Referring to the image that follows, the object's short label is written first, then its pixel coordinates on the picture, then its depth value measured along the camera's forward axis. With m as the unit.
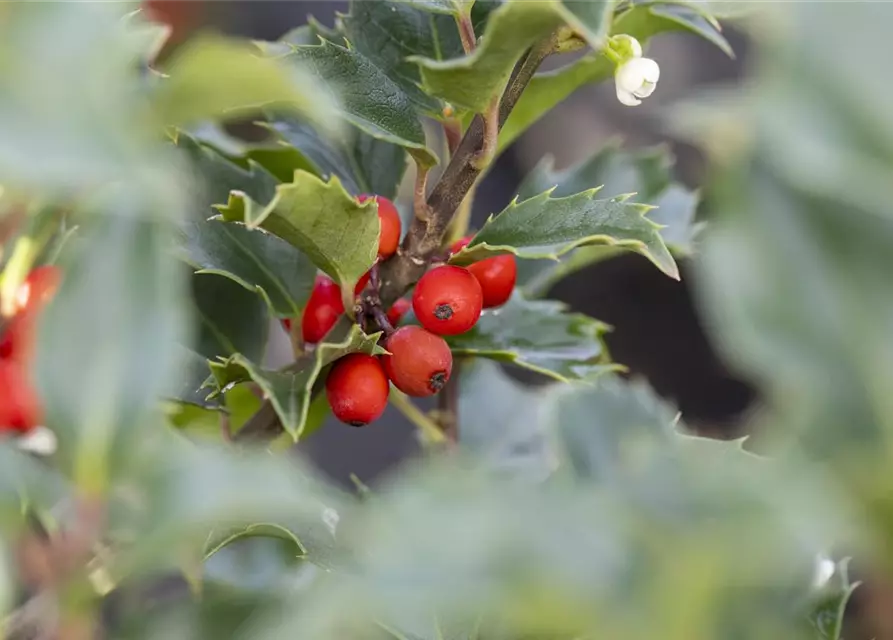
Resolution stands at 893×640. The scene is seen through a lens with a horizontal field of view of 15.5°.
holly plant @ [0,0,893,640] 0.33
